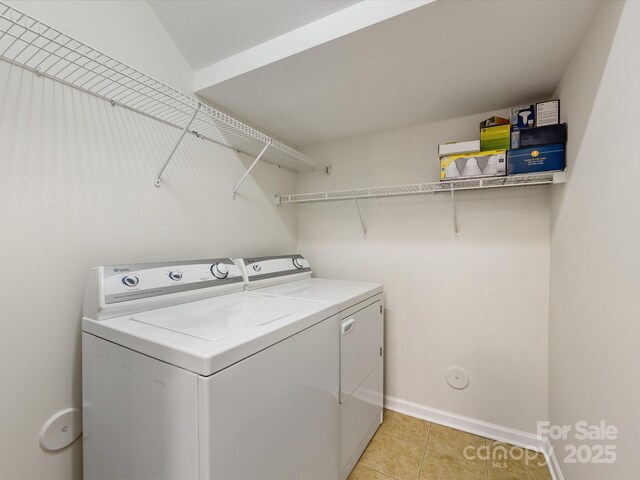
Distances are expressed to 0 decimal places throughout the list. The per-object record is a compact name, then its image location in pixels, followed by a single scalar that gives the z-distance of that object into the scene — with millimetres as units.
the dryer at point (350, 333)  1463
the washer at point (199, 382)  775
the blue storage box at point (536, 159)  1431
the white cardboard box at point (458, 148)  1641
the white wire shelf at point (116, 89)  1012
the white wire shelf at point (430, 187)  1497
